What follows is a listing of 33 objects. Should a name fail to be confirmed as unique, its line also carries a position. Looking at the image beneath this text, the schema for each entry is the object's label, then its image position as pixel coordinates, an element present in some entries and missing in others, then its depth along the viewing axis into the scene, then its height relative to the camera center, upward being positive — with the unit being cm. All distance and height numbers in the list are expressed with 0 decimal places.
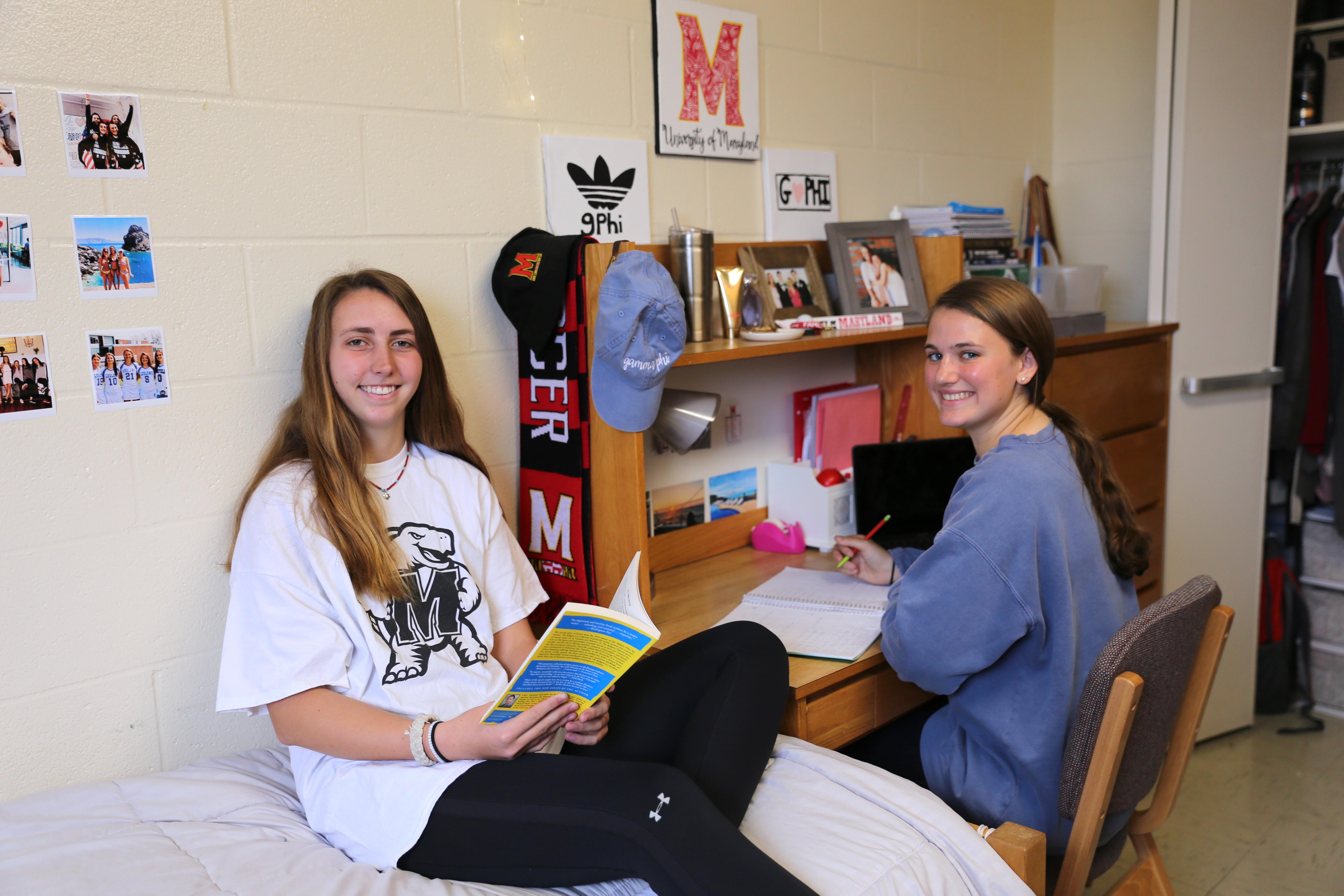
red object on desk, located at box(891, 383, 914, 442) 253 -32
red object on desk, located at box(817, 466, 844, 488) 233 -44
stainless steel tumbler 204 +5
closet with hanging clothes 298 -56
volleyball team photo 146 -9
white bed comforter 125 -73
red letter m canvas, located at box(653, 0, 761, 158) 210 +47
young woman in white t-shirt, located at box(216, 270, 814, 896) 131 -57
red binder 250 -30
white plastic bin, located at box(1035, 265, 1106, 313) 272 -1
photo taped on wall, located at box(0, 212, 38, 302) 137 +7
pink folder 244 -34
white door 268 +4
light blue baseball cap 166 -7
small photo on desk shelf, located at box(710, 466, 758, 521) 234 -48
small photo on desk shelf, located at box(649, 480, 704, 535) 222 -48
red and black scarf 175 -20
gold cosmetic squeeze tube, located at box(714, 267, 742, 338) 215 -1
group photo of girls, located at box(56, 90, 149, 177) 140 +25
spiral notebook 174 -61
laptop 229 -46
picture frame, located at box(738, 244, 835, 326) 225 +3
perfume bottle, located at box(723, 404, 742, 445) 235 -32
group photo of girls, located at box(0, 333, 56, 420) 138 -9
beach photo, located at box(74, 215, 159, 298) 143 +8
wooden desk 166 -65
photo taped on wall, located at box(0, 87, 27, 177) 135 +24
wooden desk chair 134 -62
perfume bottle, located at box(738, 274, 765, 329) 219 -3
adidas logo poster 194 +22
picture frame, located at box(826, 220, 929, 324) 239 +5
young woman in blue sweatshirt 146 -44
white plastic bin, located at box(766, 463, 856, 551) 232 -51
